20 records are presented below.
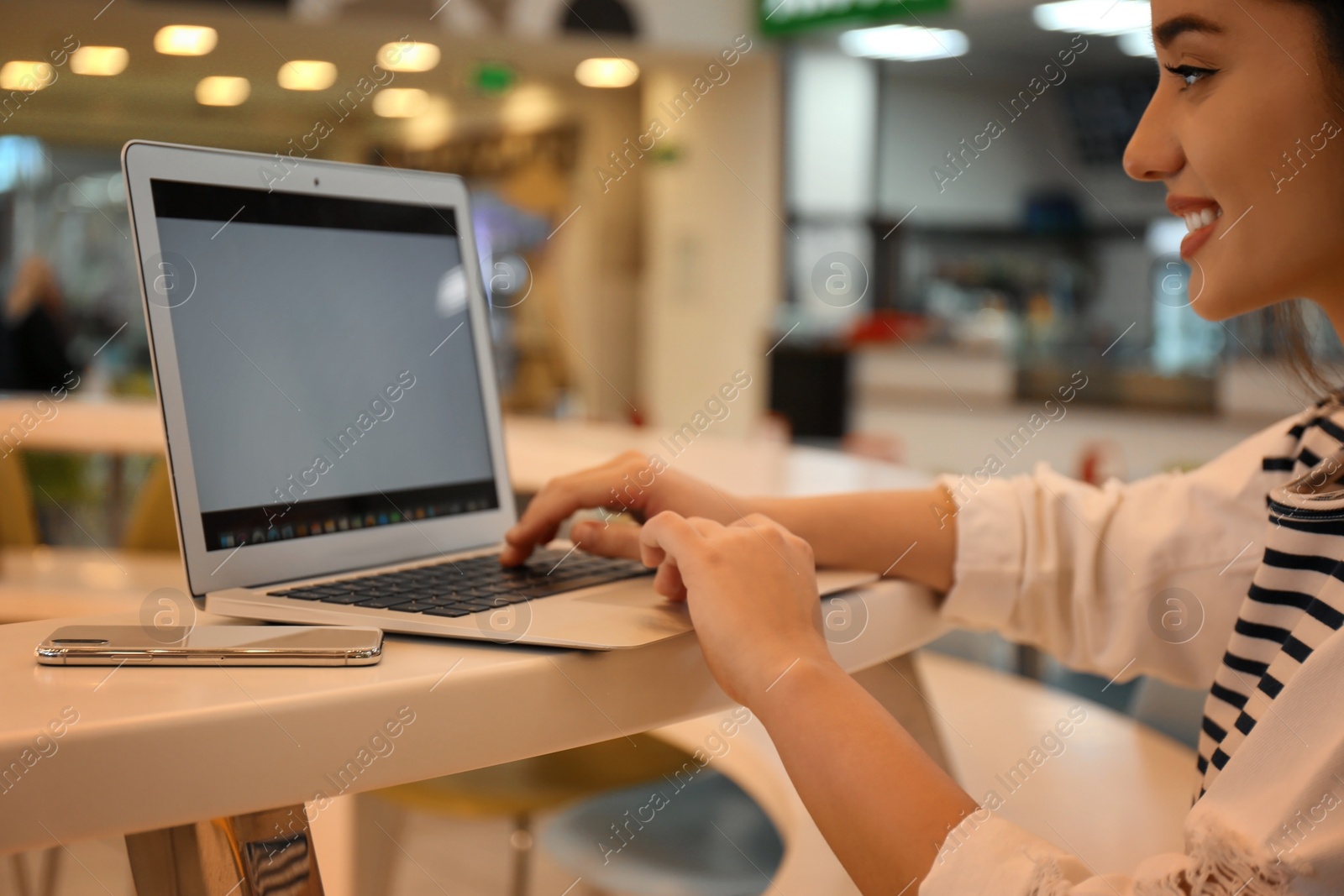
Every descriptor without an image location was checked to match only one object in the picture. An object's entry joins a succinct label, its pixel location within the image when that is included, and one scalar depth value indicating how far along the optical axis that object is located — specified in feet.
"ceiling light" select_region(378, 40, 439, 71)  19.81
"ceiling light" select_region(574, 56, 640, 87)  21.47
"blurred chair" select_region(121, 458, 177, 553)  7.73
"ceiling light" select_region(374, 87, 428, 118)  27.43
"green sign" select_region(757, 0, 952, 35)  18.43
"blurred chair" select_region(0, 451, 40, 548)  7.73
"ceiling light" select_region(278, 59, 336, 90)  22.79
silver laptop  2.42
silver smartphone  1.97
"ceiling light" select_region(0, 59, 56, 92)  22.93
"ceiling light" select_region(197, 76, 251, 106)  26.91
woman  1.98
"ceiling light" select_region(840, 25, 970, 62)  21.18
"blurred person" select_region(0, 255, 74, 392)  17.20
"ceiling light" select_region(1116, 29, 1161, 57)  23.20
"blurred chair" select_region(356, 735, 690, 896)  4.64
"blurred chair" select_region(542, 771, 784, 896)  7.27
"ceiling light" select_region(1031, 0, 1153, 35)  18.82
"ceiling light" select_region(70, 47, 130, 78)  21.49
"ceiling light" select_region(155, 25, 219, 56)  19.25
